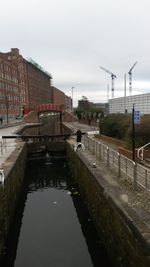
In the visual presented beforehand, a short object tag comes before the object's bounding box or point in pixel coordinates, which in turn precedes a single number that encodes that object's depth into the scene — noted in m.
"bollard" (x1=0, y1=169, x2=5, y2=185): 11.77
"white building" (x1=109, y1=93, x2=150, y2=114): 27.81
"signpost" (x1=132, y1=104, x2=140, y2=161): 13.98
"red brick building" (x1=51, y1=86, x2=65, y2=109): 179.07
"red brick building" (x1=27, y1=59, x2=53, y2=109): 120.18
